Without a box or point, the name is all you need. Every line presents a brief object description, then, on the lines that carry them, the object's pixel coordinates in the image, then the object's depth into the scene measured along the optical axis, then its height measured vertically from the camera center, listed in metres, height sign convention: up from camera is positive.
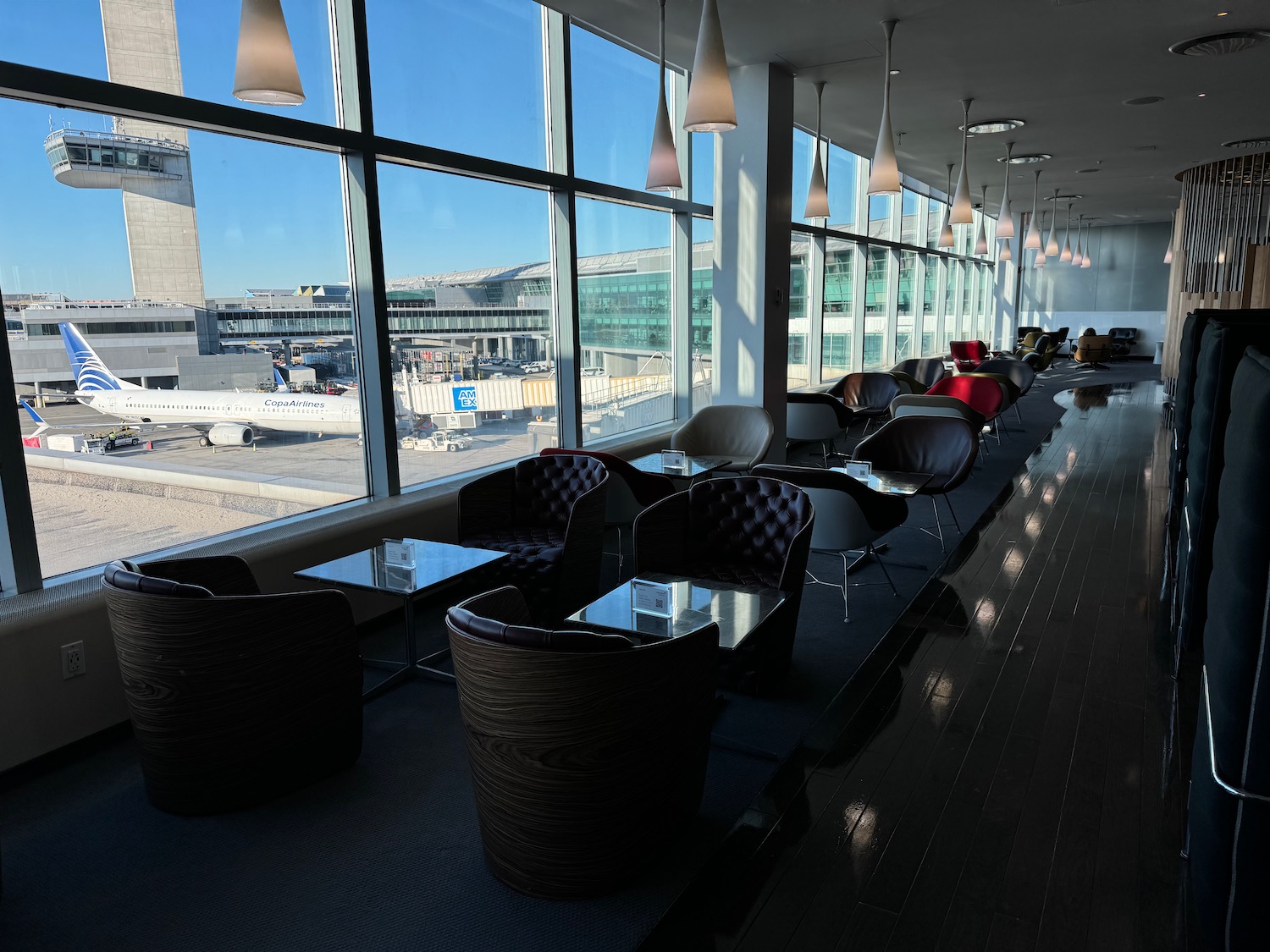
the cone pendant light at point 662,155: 4.62 +1.00
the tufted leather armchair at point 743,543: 3.69 -0.99
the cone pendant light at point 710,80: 3.83 +1.17
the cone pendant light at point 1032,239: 12.37 +1.33
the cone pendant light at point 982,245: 10.68 +1.09
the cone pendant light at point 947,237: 9.36 +1.05
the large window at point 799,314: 10.27 +0.26
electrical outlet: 3.26 -1.21
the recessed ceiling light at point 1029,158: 11.02 +2.27
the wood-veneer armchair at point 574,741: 2.22 -1.12
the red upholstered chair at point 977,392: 9.02 -0.67
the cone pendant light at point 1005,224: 8.77 +1.12
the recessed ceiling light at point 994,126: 8.81 +2.15
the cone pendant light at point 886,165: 5.58 +1.11
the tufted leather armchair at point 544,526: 4.34 -1.07
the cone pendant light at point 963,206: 7.24 +1.09
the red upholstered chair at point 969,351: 15.37 -0.39
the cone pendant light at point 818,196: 6.46 +1.06
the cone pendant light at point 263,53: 2.58 +0.90
